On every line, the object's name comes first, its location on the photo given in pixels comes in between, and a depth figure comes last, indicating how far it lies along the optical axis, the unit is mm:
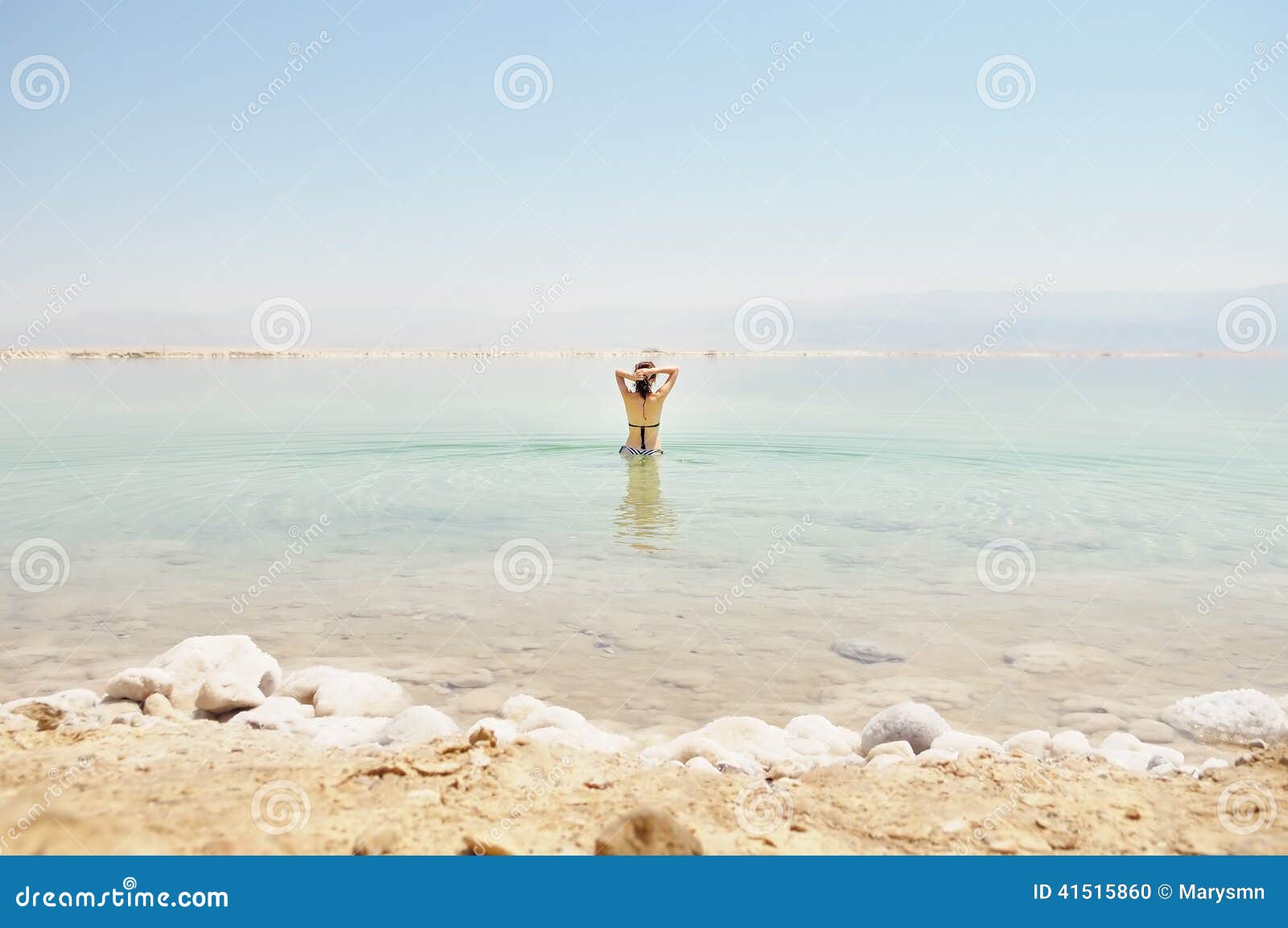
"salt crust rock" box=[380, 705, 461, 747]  5172
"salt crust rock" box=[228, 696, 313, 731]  5484
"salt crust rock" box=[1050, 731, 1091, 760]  5184
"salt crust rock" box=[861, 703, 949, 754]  5277
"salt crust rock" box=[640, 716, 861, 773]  4945
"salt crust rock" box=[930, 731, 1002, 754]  5148
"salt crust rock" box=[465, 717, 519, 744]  4762
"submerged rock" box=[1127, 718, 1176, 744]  5727
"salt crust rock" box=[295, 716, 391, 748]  5277
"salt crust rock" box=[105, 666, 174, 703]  5801
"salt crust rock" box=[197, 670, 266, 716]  5715
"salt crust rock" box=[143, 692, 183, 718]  5621
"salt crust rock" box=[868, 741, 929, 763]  5066
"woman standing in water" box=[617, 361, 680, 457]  18125
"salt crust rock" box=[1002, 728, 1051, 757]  5297
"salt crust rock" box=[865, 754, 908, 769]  4719
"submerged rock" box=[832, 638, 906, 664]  7230
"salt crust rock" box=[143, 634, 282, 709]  5965
